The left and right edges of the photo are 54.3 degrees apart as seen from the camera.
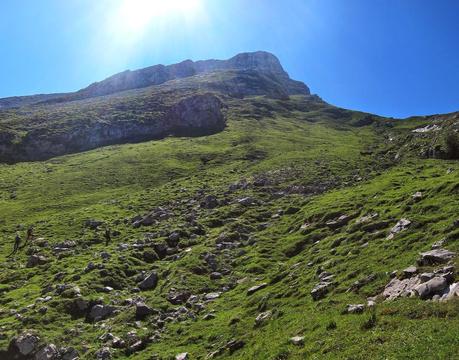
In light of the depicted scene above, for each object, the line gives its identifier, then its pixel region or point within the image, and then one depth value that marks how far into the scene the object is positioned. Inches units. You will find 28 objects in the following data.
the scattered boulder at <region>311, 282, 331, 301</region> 1182.9
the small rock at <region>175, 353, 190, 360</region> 1170.0
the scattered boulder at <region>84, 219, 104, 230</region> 2752.7
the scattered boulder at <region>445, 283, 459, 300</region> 819.6
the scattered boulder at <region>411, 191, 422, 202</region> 1691.8
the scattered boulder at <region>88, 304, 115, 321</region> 1534.0
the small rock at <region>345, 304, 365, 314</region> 947.3
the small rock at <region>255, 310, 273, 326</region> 1196.1
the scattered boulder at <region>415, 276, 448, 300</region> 867.4
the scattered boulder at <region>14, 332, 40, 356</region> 1311.5
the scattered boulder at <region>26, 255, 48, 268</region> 2139.5
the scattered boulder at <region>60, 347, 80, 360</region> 1277.1
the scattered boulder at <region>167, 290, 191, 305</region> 1619.1
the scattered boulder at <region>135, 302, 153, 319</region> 1492.4
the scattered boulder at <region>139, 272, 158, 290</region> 1808.1
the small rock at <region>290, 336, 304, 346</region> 927.7
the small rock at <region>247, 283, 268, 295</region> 1551.4
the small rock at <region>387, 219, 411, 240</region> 1406.3
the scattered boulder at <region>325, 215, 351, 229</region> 1916.6
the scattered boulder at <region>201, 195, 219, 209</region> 2955.2
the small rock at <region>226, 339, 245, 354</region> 1093.3
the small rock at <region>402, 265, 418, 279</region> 1000.9
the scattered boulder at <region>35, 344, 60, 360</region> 1285.7
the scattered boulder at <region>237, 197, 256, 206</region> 2902.8
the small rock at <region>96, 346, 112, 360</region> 1255.5
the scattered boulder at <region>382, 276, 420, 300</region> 928.3
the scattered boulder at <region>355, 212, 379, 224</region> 1712.6
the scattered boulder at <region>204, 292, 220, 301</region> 1626.4
